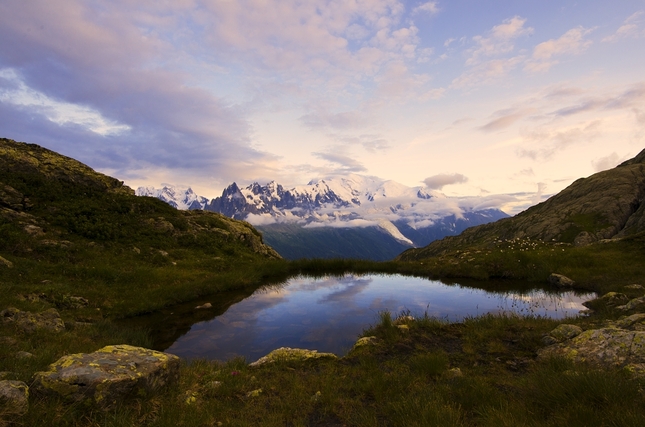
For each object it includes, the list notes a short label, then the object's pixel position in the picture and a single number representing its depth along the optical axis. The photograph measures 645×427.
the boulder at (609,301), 15.56
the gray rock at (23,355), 7.95
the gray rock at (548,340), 10.71
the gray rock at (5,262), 17.18
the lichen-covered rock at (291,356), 10.80
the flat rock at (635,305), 12.63
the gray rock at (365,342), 12.09
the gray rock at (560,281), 22.91
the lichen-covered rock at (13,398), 4.99
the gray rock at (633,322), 9.64
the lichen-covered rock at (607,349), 7.41
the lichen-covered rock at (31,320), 10.94
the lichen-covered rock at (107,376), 6.00
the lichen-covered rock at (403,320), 14.64
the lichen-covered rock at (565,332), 10.52
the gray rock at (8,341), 8.87
